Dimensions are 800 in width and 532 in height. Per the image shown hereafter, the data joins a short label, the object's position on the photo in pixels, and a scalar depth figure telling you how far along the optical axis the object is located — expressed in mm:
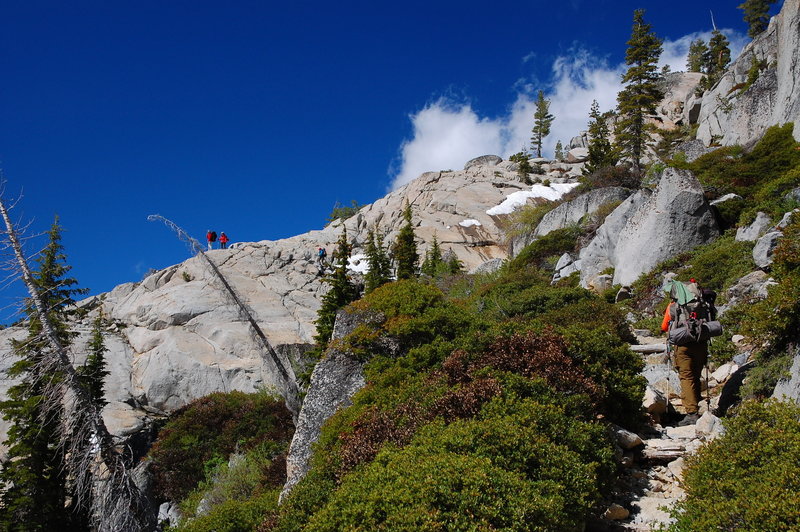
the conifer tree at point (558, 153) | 84931
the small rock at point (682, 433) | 7664
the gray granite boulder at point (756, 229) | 15259
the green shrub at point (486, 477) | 4855
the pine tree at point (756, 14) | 64938
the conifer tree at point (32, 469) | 15977
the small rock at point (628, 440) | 7410
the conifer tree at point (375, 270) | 33188
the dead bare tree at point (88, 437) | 11953
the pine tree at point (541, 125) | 90125
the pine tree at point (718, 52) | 70444
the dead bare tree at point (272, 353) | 18625
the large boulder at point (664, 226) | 17812
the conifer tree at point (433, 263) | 38491
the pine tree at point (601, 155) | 43406
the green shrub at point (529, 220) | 36553
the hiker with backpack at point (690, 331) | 8281
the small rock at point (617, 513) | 6227
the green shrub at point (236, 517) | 9205
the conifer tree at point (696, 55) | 93000
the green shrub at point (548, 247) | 26500
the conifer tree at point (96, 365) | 23875
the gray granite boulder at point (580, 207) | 28859
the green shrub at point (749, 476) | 4301
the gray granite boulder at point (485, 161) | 82938
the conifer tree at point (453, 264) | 38294
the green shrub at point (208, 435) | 22141
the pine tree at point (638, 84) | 38281
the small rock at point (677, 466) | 6758
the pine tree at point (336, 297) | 25859
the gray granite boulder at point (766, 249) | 12547
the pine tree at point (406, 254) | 38906
